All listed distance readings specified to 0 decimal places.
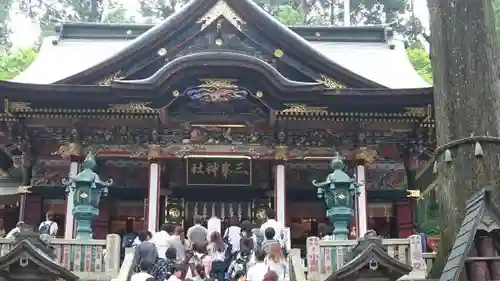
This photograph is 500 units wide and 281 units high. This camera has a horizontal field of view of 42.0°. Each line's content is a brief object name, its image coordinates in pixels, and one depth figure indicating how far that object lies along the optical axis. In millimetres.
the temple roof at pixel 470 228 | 4473
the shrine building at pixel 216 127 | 12812
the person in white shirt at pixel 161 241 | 9001
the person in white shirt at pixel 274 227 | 8970
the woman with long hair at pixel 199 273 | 7797
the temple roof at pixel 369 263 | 7816
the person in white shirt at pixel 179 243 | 8836
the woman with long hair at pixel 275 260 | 7344
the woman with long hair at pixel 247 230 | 9303
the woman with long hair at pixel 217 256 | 8633
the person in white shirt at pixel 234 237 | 9617
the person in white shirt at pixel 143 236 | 9521
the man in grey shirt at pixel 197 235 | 9226
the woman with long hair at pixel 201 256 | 8344
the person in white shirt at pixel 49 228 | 10371
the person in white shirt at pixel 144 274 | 6334
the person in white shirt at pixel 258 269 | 7176
